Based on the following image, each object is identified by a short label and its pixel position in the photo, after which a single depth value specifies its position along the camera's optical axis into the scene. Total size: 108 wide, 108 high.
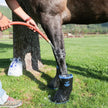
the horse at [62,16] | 2.06
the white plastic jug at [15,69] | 3.16
